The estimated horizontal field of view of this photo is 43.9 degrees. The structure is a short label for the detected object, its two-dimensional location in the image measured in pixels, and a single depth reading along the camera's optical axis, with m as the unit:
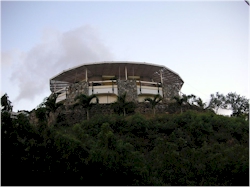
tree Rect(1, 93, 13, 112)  25.31
